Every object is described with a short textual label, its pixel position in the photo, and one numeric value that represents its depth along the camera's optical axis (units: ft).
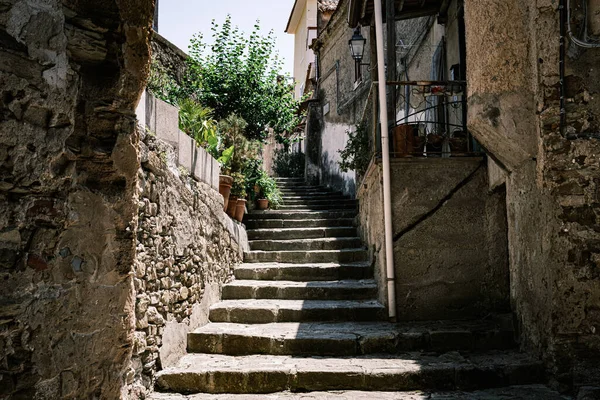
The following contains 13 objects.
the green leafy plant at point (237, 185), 27.30
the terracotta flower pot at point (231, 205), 26.40
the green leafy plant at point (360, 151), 24.32
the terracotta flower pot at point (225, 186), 24.62
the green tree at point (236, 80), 37.86
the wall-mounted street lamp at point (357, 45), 30.30
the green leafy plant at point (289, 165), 53.88
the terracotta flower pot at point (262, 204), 32.37
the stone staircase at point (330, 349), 14.94
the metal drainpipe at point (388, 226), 19.35
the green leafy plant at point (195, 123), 21.03
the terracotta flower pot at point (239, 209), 27.08
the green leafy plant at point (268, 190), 32.76
